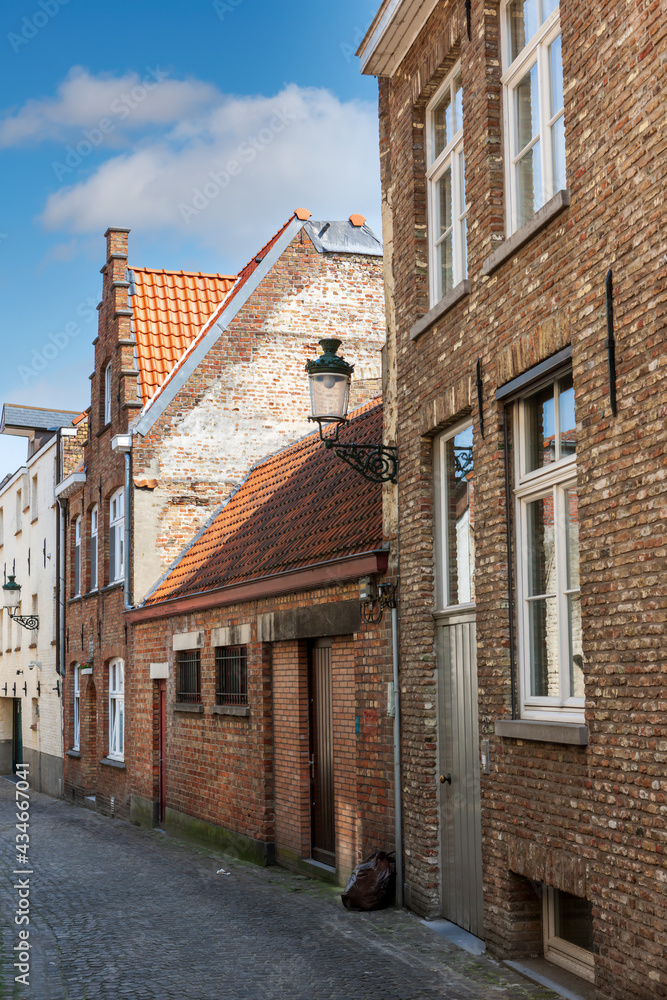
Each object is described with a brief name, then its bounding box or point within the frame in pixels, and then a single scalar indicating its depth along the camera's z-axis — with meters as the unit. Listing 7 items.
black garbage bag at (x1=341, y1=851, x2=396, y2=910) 9.71
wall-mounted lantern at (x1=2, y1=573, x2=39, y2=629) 28.66
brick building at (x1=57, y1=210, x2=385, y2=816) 19.34
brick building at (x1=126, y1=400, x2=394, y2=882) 10.85
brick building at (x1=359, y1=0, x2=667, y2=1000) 5.96
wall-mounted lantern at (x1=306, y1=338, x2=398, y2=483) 10.10
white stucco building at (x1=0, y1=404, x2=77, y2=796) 26.94
